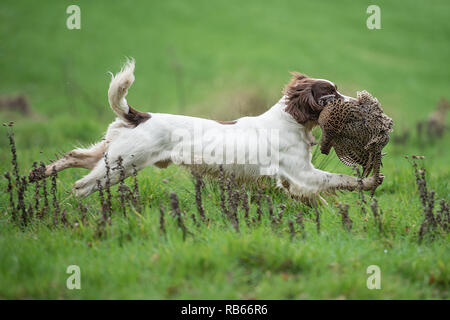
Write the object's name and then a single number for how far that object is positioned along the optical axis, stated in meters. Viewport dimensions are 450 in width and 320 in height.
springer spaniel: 4.46
